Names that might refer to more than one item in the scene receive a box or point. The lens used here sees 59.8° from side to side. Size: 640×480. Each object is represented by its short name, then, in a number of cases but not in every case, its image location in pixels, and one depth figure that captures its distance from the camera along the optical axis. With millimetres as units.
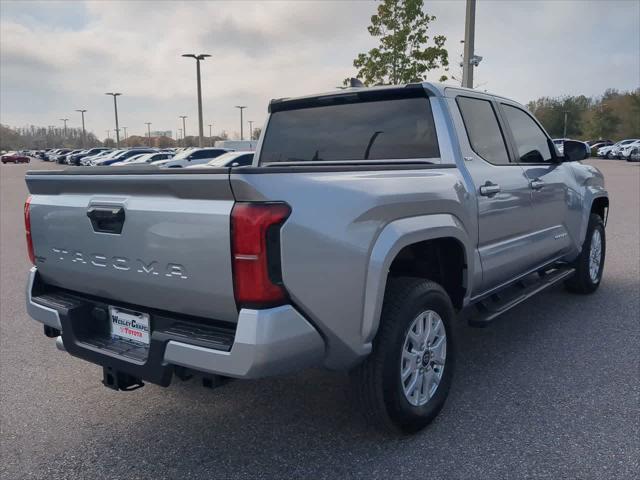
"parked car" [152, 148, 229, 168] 21922
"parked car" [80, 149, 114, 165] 44831
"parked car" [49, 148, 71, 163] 69338
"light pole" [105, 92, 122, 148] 65312
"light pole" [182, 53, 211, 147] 33188
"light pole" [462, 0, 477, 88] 11500
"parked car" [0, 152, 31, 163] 69250
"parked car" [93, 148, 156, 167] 38534
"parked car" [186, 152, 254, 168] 17633
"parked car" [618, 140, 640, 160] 41406
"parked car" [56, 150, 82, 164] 58406
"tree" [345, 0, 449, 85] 18328
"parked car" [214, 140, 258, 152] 31203
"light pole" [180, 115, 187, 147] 100812
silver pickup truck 2277
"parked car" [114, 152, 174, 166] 31078
